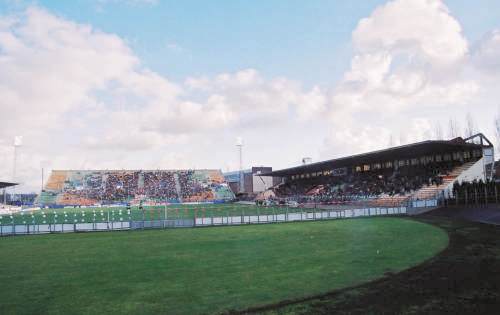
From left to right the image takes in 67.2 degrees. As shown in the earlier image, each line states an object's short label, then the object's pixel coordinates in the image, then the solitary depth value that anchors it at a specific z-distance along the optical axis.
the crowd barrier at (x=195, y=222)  28.25
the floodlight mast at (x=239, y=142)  106.06
